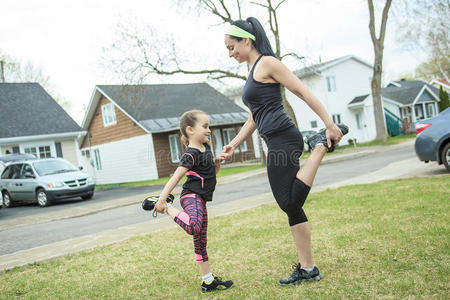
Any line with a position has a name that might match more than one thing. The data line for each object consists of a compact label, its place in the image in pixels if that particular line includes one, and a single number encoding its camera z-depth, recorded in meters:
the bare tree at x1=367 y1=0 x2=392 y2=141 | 26.31
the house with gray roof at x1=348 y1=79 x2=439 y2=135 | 36.72
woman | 3.20
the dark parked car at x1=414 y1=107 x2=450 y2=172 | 9.02
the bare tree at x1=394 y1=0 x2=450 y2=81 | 34.36
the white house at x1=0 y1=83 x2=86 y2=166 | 23.06
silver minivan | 15.48
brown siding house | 26.19
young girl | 3.44
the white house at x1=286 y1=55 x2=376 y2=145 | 34.00
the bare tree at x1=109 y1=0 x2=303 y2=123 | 21.12
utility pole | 32.44
